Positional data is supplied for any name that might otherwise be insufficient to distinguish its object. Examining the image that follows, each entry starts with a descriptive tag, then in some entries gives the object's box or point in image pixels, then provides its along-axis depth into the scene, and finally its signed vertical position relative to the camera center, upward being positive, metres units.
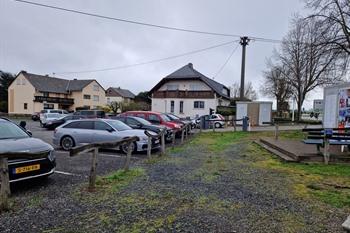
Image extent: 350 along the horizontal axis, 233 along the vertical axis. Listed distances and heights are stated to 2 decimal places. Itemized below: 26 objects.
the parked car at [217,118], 29.04 -1.32
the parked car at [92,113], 29.06 -0.97
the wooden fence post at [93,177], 5.93 -1.50
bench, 9.16 -0.91
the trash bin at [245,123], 22.77 -1.24
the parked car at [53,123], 25.22 -1.76
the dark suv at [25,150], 5.68 -1.09
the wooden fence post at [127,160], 7.77 -1.50
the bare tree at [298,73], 29.61 +4.13
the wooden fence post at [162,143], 10.81 -1.42
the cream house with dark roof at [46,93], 54.06 +1.81
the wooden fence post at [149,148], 9.67 -1.45
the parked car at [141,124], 14.55 -1.02
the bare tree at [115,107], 45.44 -0.41
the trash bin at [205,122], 26.35 -1.47
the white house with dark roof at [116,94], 80.31 +2.85
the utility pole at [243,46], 28.41 +6.04
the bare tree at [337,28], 16.27 +4.60
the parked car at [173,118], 19.77 -0.90
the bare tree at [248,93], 77.02 +3.96
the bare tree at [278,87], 41.41 +3.33
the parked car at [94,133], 11.62 -1.19
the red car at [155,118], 17.50 -0.76
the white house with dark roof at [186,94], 40.16 +1.64
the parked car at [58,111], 35.81 -1.04
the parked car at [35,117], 41.62 -2.12
